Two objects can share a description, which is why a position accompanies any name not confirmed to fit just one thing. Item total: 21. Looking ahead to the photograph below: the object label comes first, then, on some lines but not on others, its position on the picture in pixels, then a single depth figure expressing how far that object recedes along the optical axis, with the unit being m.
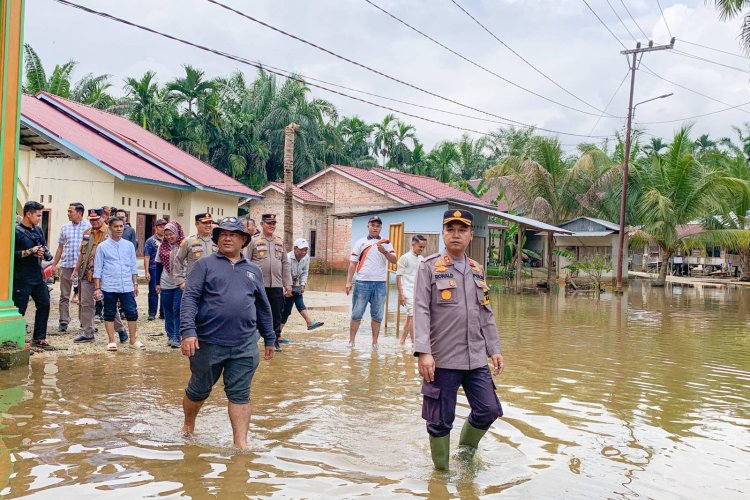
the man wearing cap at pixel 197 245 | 8.75
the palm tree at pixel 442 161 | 52.28
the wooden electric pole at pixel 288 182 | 20.27
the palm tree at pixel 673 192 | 33.78
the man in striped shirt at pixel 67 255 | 10.31
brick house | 34.06
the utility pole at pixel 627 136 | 29.57
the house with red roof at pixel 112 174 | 20.86
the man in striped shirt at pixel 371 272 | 10.28
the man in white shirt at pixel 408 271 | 10.20
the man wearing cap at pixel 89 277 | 9.51
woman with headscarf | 9.76
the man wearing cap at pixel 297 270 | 10.72
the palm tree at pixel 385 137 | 51.56
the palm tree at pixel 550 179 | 34.00
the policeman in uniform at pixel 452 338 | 4.80
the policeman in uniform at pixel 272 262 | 9.41
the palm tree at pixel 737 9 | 17.97
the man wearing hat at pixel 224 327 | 5.19
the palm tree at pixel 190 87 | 37.95
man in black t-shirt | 8.52
